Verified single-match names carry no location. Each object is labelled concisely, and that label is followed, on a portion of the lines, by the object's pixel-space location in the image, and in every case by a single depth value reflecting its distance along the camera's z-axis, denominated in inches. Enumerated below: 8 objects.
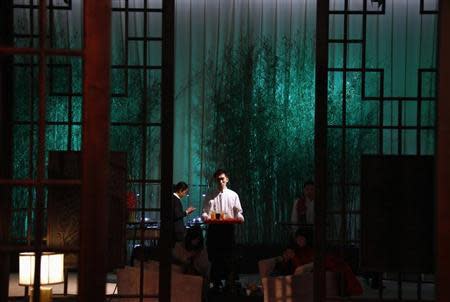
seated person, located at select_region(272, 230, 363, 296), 356.3
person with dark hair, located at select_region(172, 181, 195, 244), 428.9
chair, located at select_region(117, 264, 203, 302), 279.8
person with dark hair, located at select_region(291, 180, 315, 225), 441.1
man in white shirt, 436.0
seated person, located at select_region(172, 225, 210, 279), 379.3
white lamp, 220.5
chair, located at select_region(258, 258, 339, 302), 286.6
